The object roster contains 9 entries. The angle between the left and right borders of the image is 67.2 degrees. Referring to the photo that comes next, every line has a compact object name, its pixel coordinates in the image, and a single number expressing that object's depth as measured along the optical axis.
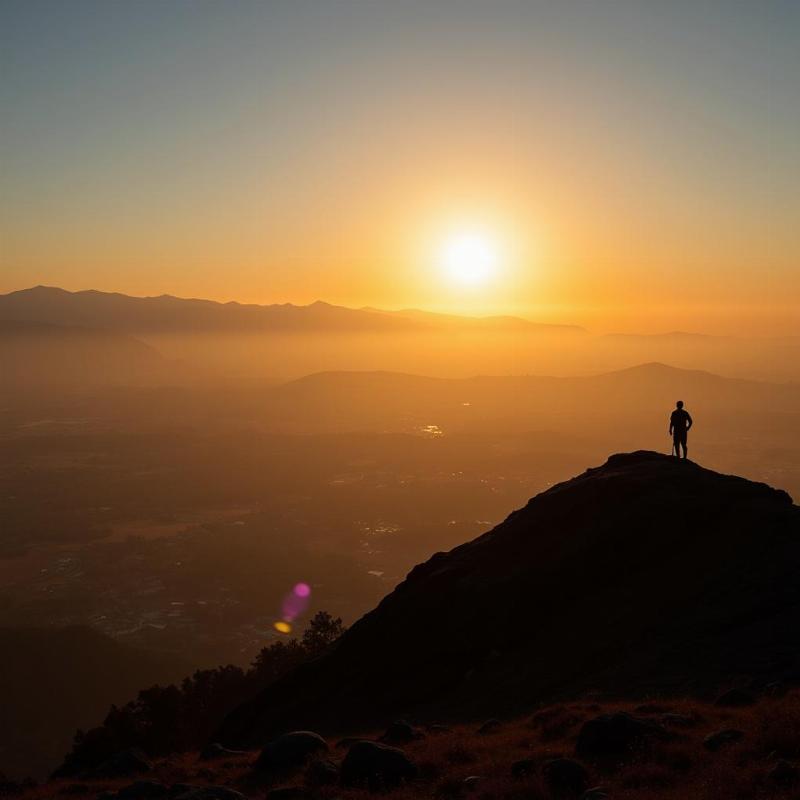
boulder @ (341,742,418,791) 14.88
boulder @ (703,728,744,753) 13.55
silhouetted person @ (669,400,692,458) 34.47
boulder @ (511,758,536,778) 13.99
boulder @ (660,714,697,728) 15.02
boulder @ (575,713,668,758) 14.14
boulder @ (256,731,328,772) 17.83
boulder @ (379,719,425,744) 18.83
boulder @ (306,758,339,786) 15.44
